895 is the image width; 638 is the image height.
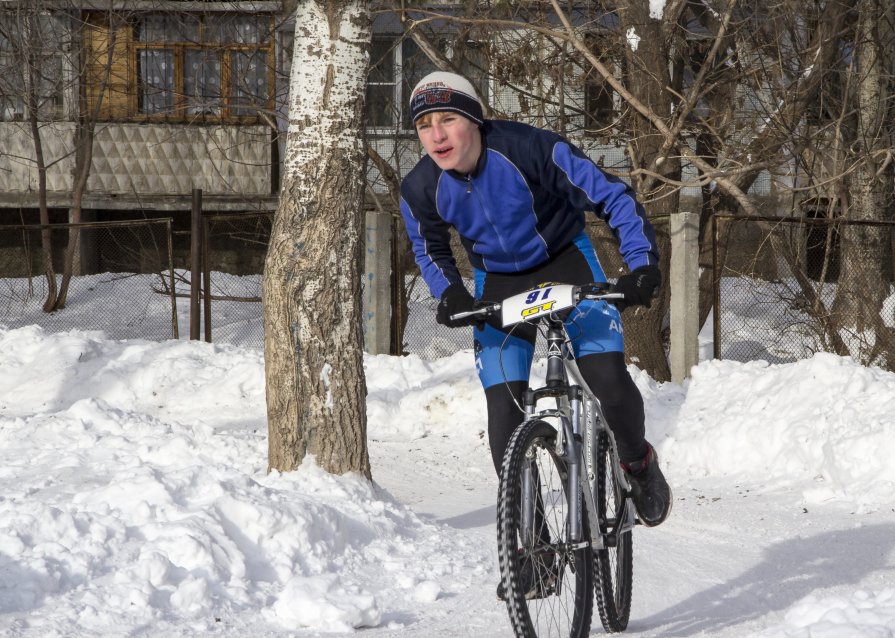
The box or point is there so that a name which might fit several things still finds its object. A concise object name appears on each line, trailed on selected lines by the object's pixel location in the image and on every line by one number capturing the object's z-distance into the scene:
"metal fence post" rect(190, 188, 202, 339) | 24.73
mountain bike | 7.07
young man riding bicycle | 8.21
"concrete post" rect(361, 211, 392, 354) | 21.94
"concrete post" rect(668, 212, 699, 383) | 19.87
